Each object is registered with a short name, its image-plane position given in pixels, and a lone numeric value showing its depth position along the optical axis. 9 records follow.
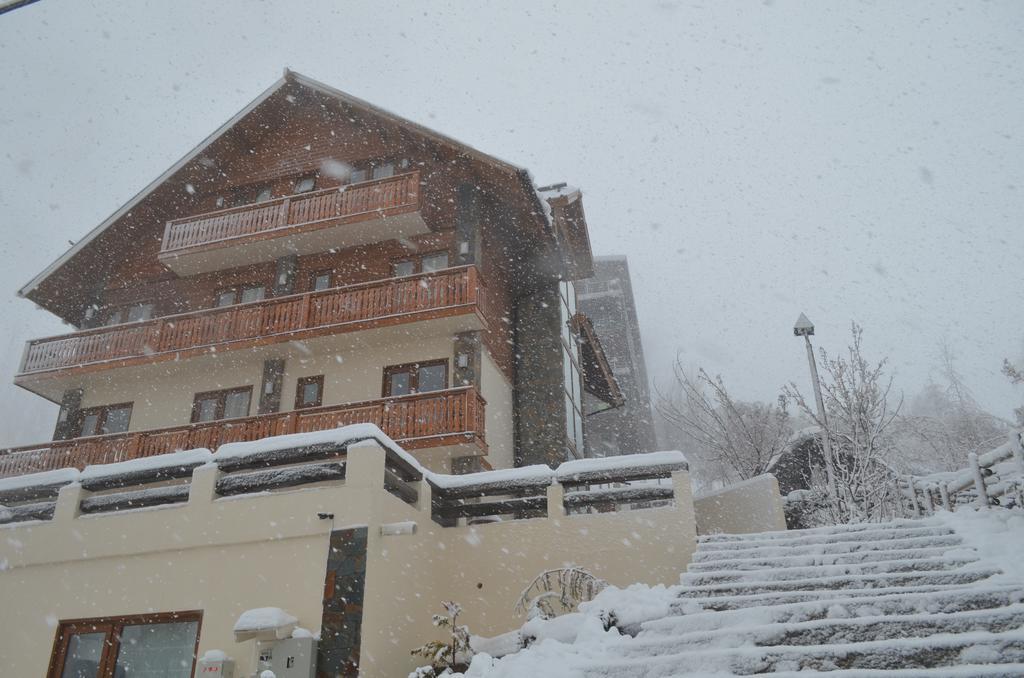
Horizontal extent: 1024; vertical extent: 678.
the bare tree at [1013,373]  22.83
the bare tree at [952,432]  25.04
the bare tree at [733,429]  16.55
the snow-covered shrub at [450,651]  7.63
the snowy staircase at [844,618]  5.00
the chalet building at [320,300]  14.02
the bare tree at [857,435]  13.41
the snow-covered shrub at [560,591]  8.60
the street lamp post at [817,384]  13.45
